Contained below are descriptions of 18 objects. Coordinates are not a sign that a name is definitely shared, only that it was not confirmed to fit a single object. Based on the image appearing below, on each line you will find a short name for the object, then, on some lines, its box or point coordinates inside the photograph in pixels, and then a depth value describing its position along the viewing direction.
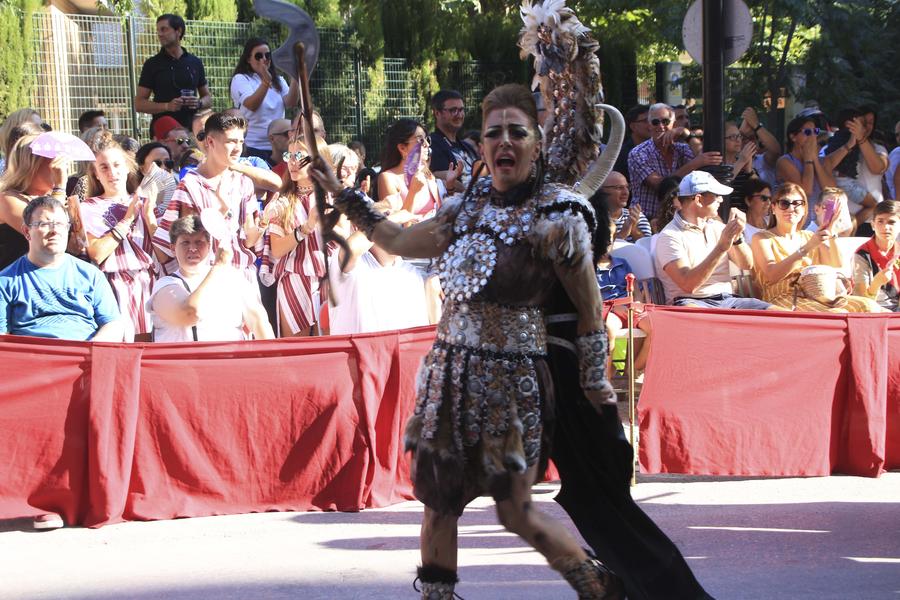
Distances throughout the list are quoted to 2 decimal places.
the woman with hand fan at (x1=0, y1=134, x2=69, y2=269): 14.73
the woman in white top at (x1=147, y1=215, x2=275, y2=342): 13.43
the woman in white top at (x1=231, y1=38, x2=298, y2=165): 20.59
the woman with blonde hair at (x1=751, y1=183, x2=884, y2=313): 16.36
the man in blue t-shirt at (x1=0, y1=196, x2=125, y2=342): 12.61
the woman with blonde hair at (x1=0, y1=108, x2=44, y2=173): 15.25
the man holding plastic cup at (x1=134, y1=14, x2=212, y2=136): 21.37
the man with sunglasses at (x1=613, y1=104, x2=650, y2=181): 23.02
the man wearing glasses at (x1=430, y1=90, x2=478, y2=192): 20.62
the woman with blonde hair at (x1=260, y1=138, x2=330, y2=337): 15.88
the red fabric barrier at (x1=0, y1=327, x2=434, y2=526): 11.85
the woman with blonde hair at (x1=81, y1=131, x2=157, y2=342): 14.95
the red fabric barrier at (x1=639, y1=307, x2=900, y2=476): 13.40
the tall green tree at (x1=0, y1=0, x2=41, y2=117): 24.33
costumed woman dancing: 8.17
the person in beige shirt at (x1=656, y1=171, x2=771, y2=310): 15.85
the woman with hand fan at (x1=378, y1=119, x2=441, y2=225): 17.34
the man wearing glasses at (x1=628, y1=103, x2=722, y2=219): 20.80
